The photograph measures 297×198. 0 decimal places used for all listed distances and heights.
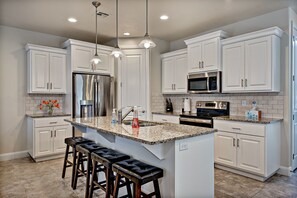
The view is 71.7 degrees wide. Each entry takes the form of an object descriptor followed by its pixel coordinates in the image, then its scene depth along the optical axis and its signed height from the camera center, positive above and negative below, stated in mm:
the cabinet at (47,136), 4141 -810
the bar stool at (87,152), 2627 -746
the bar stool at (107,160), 2264 -722
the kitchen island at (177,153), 1963 -587
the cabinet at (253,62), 3344 +629
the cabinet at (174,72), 4832 +631
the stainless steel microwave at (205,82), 4034 +318
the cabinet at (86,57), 4527 +944
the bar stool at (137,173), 1870 -719
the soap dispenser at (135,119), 2496 -261
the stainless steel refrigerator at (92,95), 4547 +62
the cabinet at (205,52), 3985 +934
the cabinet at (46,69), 4344 +626
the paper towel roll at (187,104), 4898 -160
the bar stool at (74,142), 3109 -695
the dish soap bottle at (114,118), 2901 -296
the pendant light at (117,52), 2941 +653
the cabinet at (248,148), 3154 -814
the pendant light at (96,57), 3225 +652
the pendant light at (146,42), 2590 +702
